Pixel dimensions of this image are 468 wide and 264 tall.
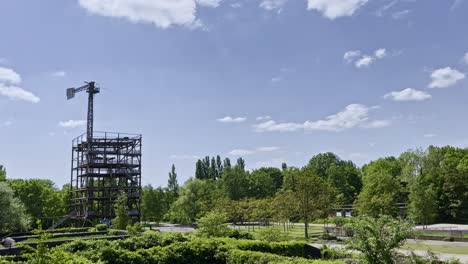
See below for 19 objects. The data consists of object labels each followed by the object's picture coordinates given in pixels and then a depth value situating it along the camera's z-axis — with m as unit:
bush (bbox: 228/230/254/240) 30.20
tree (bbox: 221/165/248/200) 85.41
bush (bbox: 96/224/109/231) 42.81
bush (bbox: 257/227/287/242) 29.31
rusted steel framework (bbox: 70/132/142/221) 61.84
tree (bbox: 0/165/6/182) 61.46
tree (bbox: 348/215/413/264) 15.04
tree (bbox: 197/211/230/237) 31.62
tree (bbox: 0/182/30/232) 43.25
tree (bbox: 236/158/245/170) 124.68
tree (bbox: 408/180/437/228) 55.03
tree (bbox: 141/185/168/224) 74.94
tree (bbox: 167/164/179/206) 115.19
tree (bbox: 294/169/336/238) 48.84
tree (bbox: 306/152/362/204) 90.31
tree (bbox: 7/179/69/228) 58.59
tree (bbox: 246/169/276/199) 89.25
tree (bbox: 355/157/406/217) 48.56
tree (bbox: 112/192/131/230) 46.03
